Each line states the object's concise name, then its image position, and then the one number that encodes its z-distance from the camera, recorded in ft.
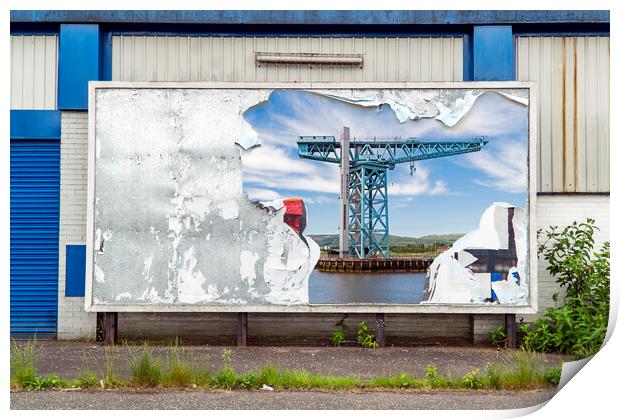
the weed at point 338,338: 35.09
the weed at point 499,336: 35.29
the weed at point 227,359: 29.81
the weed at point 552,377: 27.25
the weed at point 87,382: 26.50
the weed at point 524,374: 26.94
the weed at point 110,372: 26.40
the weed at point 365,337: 34.68
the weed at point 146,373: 26.35
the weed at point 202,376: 26.61
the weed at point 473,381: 26.81
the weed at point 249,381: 26.48
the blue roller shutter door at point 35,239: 36.88
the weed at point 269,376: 26.60
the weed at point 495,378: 26.89
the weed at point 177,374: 26.43
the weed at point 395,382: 26.76
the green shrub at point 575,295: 32.89
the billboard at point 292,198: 34.19
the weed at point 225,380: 26.50
